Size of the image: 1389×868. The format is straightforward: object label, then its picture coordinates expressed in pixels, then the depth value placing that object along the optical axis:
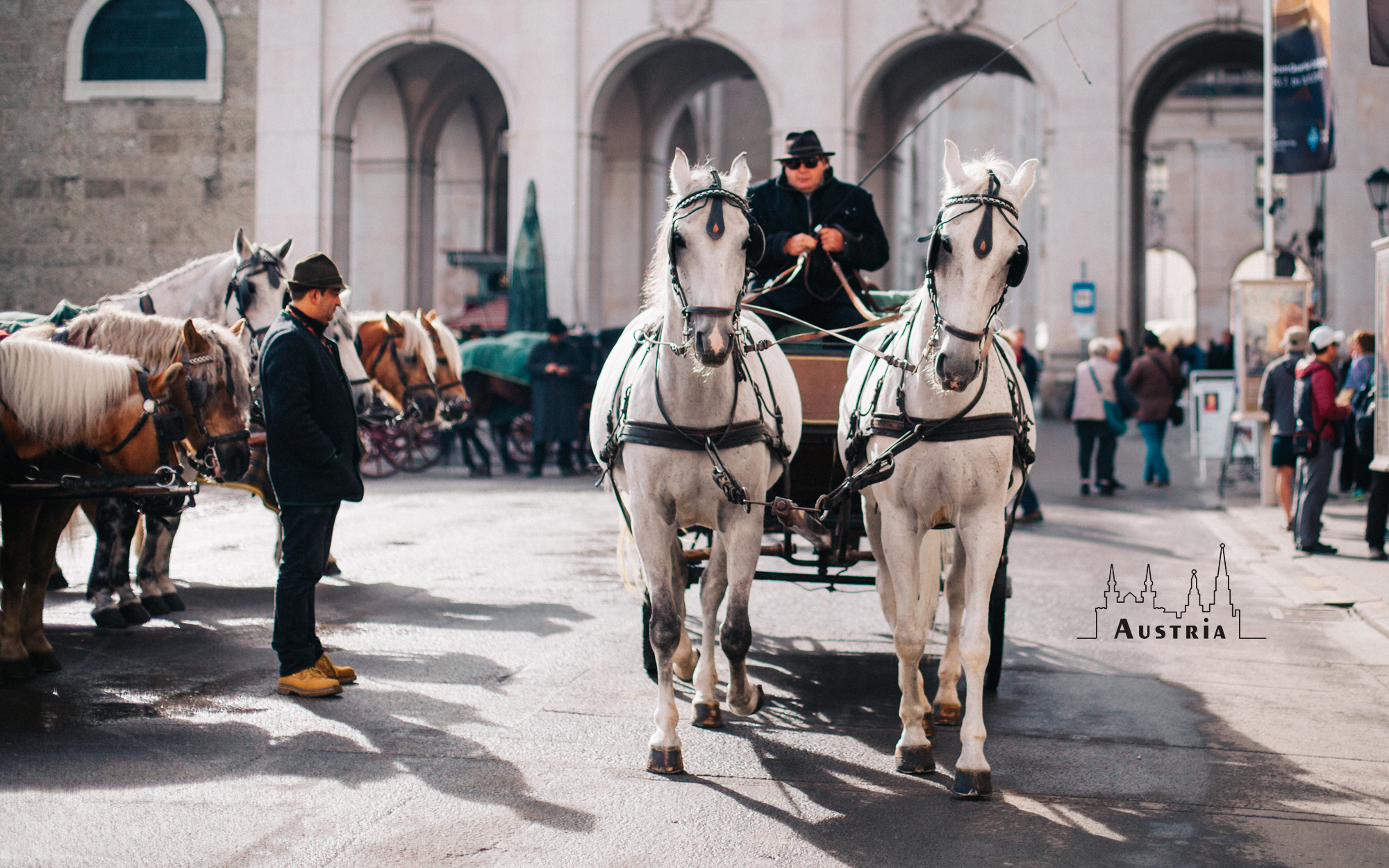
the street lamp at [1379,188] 21.95
